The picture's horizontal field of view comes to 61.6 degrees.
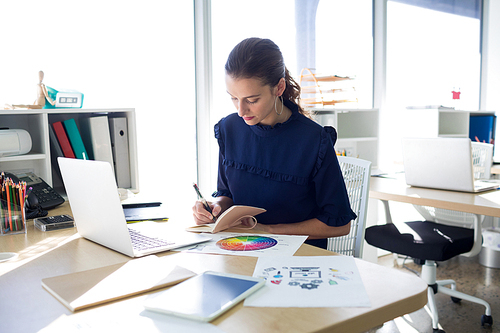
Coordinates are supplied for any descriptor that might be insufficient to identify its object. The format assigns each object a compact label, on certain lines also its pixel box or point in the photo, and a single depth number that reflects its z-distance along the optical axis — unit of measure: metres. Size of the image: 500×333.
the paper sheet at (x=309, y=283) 0.73
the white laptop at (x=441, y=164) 2.17
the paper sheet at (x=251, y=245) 1.03
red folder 1.91
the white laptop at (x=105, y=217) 1.00
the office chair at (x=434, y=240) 2.17
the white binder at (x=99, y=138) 1.99
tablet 0.69
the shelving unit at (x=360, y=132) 3.25
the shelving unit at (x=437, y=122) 3.43
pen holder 1.32
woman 1.39
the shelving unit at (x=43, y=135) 1.83
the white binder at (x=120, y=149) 2.07
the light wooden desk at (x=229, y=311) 0.67
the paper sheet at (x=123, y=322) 0.65
